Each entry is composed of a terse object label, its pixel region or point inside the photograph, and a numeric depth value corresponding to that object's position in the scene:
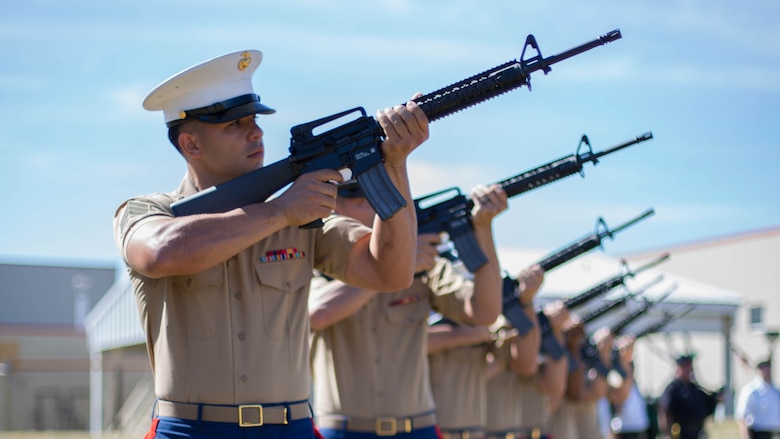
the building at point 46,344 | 30.78
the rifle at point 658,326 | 16.50
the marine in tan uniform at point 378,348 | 5.98
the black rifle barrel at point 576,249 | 8.66
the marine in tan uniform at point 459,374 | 7.91
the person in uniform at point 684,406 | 16.88
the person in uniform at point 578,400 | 12.47
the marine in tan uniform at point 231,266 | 3.86
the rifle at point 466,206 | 6.55
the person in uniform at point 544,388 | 10.38
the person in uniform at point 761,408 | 15.62
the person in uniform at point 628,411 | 15.85
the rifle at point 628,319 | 14.30
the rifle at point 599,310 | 12.84
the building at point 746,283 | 34.28
